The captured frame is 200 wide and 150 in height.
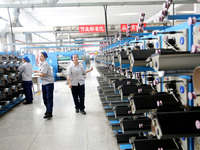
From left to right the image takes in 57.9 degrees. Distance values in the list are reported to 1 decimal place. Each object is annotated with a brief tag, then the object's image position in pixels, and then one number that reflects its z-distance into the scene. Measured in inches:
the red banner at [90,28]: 474.6
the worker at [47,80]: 192.5
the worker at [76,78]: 203.2
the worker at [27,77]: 267.7
